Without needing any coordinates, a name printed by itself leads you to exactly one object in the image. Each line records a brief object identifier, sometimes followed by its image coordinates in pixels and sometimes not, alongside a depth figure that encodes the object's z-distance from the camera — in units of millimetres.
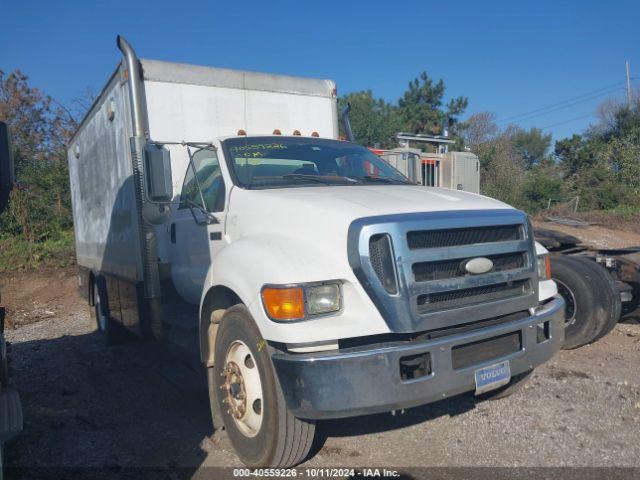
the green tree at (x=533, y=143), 55750
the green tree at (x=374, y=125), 34781
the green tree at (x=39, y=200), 15250
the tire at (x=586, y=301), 5923
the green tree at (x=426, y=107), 39094
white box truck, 3141
